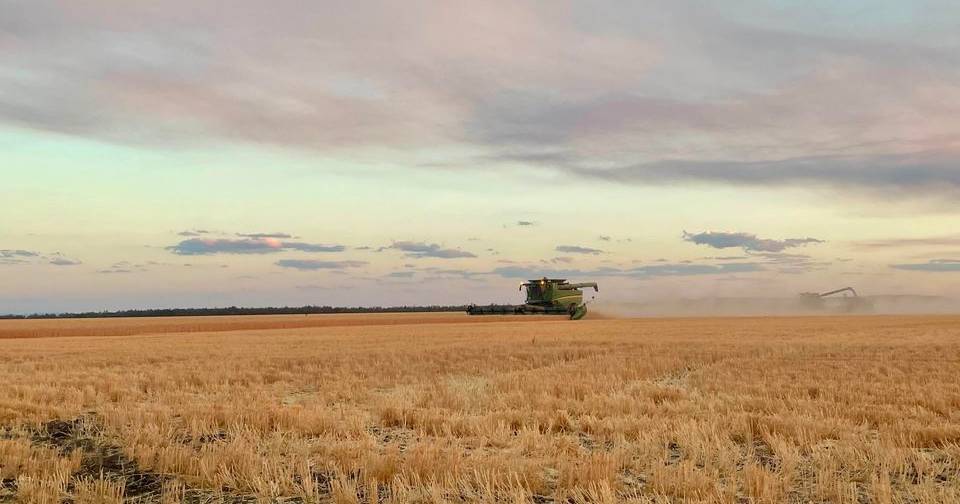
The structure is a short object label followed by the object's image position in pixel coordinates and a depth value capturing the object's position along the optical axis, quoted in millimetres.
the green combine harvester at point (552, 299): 73188
